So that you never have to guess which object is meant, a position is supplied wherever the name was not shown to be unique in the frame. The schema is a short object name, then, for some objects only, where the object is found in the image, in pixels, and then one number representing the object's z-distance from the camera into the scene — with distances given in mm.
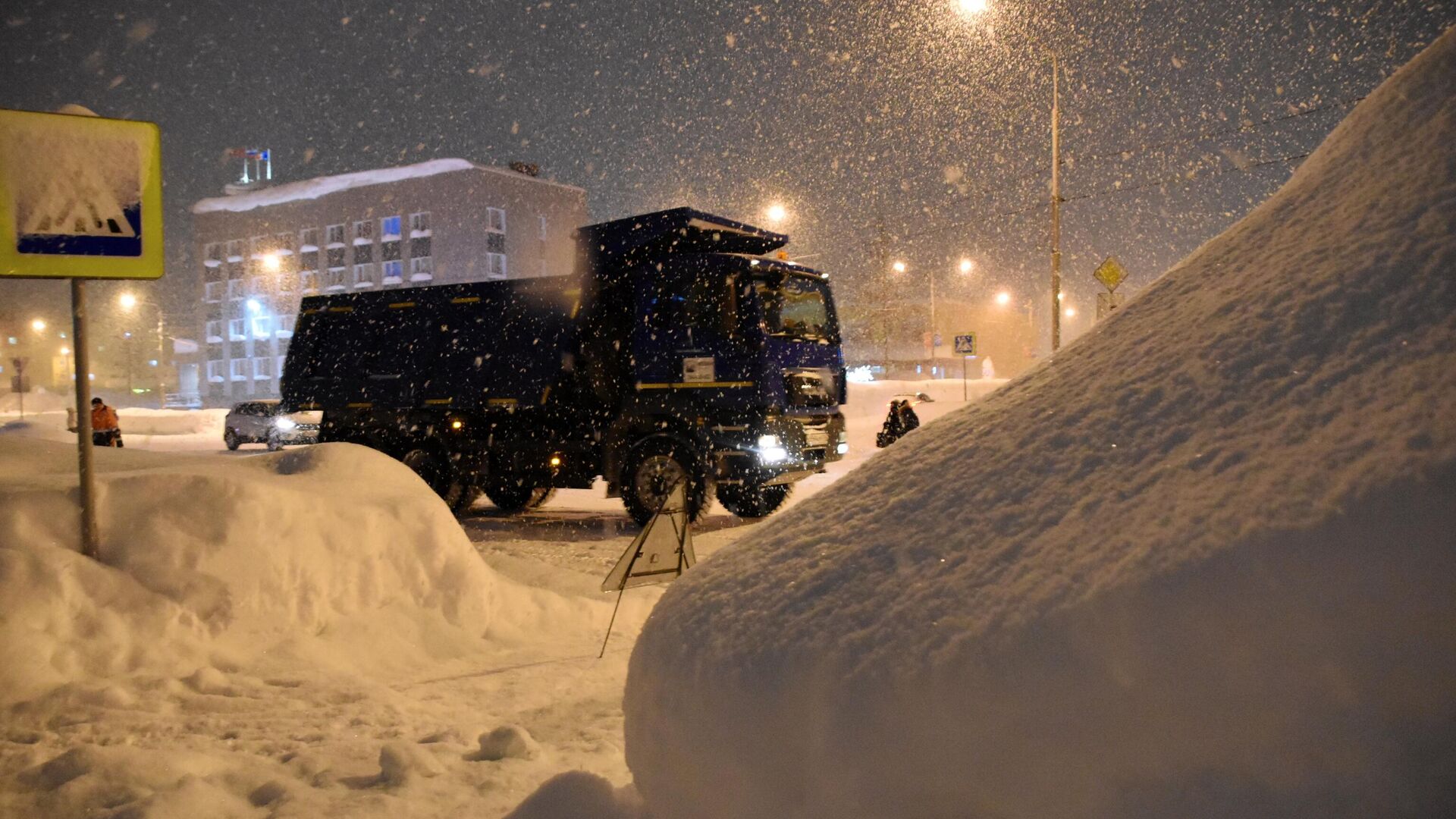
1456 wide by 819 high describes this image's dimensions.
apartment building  58812
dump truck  10883
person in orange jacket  17047
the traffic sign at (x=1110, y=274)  18328
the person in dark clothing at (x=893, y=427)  19797
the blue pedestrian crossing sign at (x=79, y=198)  5094
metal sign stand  6023
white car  30031
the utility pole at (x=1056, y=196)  20703
